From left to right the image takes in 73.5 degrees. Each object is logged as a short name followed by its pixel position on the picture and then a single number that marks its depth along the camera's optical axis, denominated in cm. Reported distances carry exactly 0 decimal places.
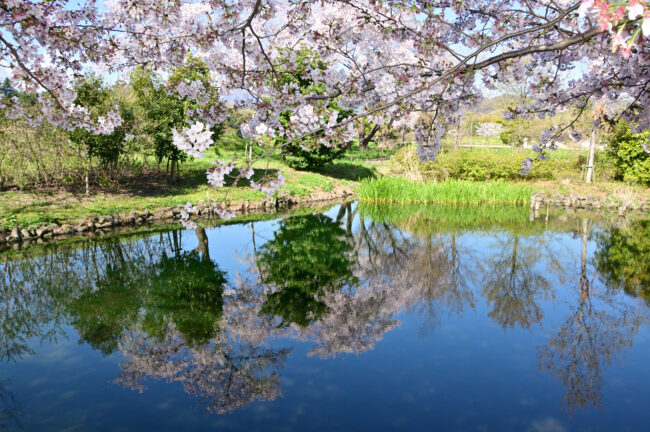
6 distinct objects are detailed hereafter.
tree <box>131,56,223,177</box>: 1129
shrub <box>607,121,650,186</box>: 1318
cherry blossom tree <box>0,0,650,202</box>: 357
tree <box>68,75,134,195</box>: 980
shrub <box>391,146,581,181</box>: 1540
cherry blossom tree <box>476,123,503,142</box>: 3275
